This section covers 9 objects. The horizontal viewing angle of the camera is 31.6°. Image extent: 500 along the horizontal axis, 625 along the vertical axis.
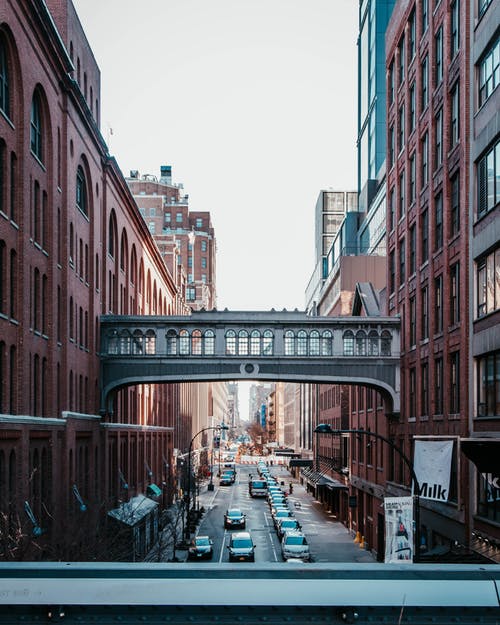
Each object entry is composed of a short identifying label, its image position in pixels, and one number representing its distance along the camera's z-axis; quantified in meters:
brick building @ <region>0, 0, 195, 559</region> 28.47
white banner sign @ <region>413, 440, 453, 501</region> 33.06
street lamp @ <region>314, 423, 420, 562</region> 24.98
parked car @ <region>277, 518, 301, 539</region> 53.59
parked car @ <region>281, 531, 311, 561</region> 45.44
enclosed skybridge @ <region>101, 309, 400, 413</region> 45.97
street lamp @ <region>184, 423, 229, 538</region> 56.95
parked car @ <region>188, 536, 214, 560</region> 45.72
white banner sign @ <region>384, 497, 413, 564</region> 27.67
